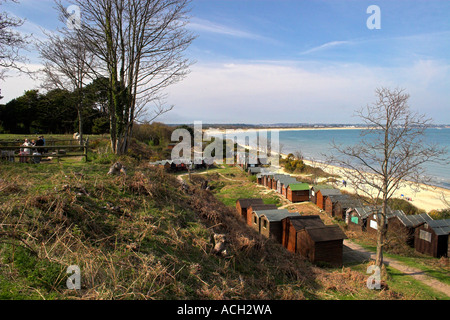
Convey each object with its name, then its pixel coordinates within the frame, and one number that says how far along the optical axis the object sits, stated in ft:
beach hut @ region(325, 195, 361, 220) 80.87
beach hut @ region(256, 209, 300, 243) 57.67
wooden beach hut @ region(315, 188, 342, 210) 89.86
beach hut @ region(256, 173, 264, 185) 131.75
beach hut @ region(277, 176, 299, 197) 108.78
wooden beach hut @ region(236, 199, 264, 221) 77.82
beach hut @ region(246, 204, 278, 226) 70.59
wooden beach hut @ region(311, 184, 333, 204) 95.45
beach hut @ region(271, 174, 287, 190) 117.30
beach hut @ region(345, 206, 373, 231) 70.28
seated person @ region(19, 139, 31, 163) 43.00
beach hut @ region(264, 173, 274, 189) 123.85
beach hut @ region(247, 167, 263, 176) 153.28
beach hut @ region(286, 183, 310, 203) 101.65
